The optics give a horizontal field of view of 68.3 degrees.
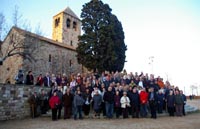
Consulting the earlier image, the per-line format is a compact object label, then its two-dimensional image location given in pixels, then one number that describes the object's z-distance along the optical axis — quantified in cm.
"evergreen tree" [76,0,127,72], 1825
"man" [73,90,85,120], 817
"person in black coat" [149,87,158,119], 842
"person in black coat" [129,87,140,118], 837
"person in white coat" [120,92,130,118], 829
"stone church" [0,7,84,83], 1810
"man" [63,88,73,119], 844
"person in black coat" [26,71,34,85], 1044
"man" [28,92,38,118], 962
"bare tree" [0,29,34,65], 1675
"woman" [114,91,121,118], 833
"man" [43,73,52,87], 1106
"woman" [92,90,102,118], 820
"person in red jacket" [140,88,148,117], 837
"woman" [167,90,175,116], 904
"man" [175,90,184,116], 910
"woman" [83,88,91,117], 871
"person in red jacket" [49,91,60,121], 824
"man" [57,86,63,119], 849
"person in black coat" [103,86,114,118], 821
